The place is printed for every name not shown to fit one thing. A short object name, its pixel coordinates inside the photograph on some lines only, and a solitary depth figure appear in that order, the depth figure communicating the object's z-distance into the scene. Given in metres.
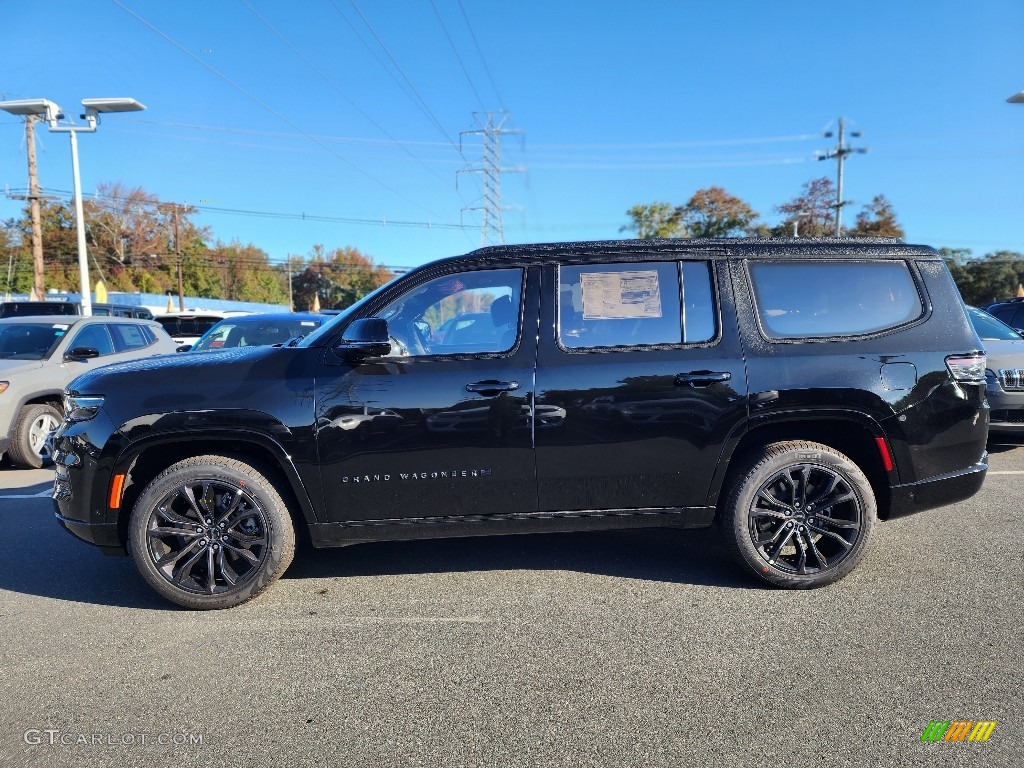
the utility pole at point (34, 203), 24.77
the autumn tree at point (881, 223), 45.12
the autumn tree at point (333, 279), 94.77
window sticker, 3.65
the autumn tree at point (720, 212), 47.06
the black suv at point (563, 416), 3.44
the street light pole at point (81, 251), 16.70
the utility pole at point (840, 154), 43.19
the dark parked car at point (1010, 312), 9.95
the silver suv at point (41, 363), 6.86
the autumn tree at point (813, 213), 45.16
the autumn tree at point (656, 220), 48.94
